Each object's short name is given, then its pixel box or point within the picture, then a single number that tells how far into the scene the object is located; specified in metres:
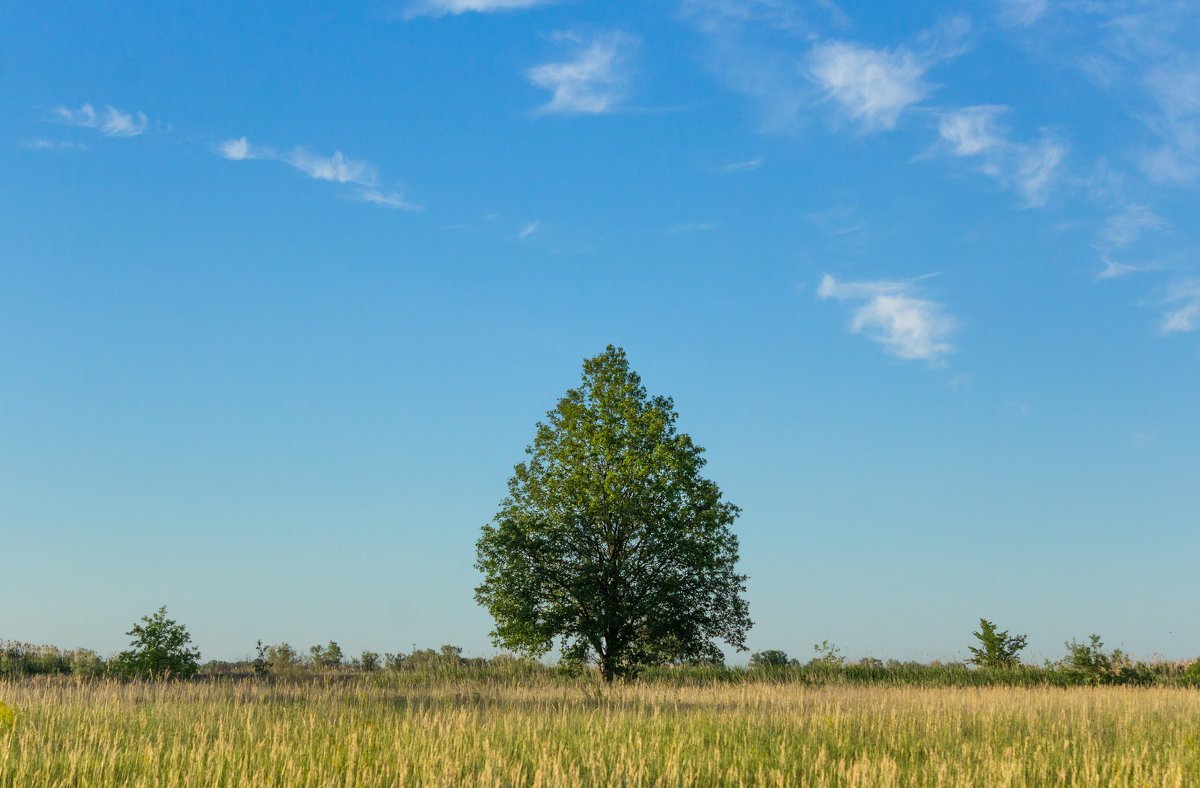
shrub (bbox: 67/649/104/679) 28.95
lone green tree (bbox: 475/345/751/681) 28.20
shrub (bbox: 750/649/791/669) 41.67
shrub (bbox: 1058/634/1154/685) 34.94
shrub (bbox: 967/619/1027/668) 38.78
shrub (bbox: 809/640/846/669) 38.22
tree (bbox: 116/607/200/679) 24.27
